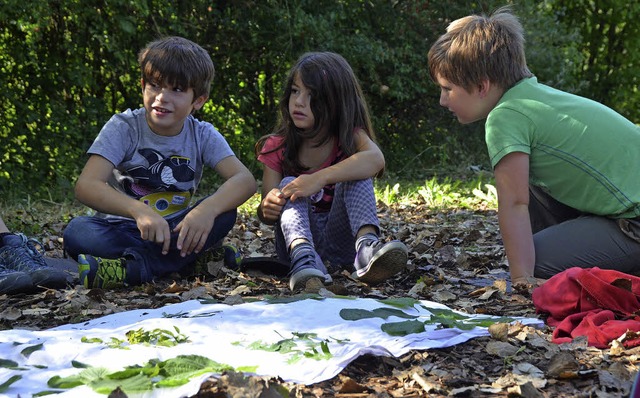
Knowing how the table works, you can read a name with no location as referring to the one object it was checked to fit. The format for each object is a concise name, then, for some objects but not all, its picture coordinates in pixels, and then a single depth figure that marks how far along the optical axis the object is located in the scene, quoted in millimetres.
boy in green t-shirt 3688
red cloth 2824
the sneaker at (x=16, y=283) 3598
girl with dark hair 3893
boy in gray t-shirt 3900
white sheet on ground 2316
